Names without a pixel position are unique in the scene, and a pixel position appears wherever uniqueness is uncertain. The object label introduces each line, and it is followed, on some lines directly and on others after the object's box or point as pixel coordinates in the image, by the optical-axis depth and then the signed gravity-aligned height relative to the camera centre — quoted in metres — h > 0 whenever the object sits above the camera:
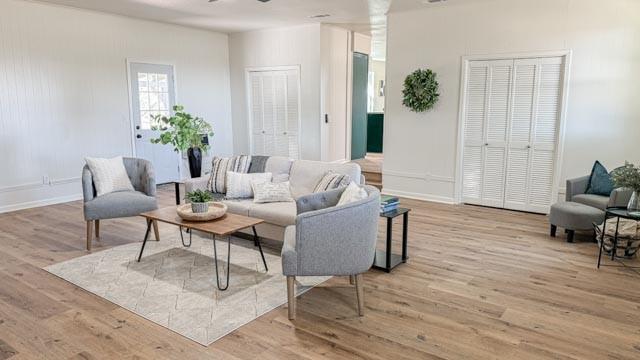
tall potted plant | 5.10 -0.25
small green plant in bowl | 3.66 -0.71
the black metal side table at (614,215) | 3.66 -0.85
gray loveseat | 4.05 -0.73
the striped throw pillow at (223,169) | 4.80 -0.59
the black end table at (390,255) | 3.67 -1.23
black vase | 5.36 -0.54
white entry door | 7.14 +0.14
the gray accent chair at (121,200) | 4.28 -0.84
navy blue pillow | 4.77 -0.69
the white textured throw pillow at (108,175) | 4.56 -0.63
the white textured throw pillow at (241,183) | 4.59 -0.70
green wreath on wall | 6.14 +0.38
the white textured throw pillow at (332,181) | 4.04 -0.60
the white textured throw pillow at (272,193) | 4.37 -0.76
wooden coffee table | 3.38 -0.86
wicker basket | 3.57 -0.80
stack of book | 3.80 -0.76
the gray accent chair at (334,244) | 2.77 -0.82
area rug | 2.93 -1.32
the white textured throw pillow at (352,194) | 3.12 -0.56
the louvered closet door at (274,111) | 7.84 +0.09
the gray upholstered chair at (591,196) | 4.36 -0.83
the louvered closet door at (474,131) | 5.86 -0.19
